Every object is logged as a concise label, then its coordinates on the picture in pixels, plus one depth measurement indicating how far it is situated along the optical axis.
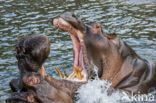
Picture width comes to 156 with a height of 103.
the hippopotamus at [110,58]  12.37
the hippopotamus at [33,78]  8.08
